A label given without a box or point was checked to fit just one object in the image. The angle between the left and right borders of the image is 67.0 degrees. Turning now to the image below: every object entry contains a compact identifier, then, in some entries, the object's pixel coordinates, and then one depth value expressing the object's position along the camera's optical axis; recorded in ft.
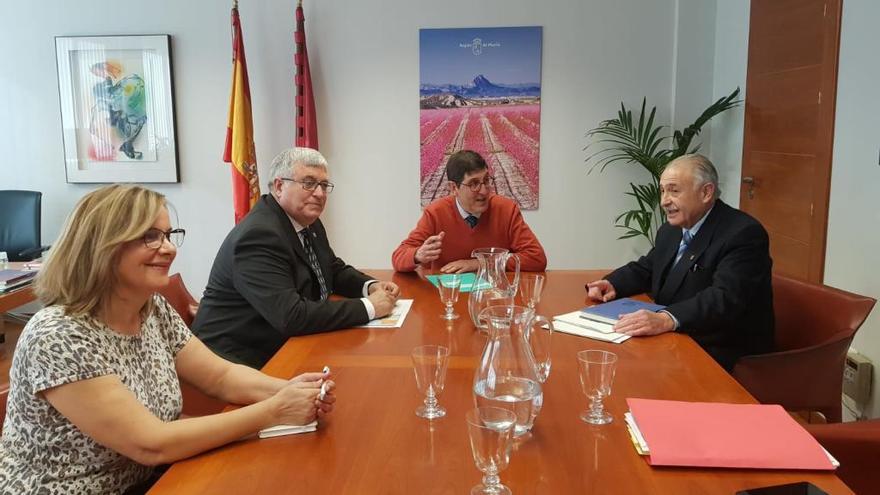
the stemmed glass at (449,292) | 6.89
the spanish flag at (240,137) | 13.97
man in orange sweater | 9.89
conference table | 3.75
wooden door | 10.11
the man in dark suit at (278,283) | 6.71
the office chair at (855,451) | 4.96
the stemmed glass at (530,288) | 6.94
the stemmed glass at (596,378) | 4.45
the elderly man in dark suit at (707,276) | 6.87
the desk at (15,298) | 10.14
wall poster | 14.21
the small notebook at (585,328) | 6.36
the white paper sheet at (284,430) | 4.40
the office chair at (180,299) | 8.26
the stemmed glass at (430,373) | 4.54
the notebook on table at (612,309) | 6.95
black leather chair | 14.29
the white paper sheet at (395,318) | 6.87
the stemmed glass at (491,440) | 3.43
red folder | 3.91
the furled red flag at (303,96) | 13.91
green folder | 8.22
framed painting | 14.69
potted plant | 13.19
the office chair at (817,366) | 6.75
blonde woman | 4.17
